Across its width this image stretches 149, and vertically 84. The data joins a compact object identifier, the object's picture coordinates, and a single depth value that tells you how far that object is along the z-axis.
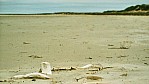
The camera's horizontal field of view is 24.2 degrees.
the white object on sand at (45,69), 6.23
